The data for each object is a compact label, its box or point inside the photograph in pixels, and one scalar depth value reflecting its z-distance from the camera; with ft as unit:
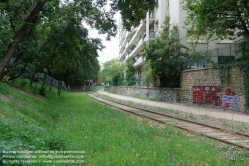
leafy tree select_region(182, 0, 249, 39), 55.88
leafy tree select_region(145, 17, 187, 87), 83.82
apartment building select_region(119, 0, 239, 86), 69.31
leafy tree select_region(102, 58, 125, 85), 194.90
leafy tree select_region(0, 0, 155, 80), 35.19
